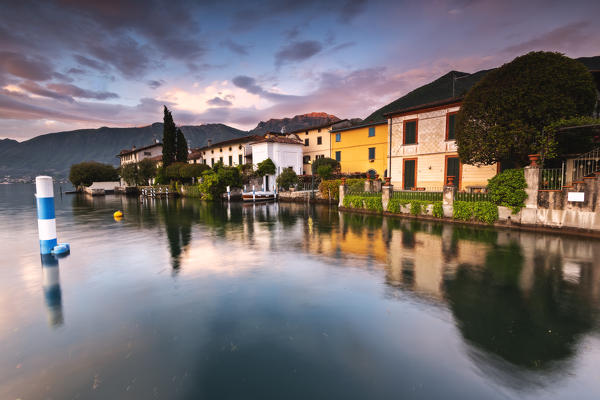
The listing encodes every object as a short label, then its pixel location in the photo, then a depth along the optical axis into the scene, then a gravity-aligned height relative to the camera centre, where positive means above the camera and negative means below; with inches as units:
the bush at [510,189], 563.5 -22.9
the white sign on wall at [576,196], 494.0 -34.3
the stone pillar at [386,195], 817.5 -43.9
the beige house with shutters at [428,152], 897.5 +96.7
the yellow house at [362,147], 1333.7 +166.7
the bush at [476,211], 605.0 -72.3
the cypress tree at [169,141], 2112.5 +323.9
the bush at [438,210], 690.7 -75.5
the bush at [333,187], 1009.4 -26.4
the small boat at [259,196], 1431.6 -71.7
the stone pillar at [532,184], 546.9 -12.7
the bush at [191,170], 1878.7 +85.2
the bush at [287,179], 1488.7 +13.2
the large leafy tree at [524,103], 539.8 +148.8
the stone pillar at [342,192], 987.1 -40.2
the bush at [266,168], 1558.8 +77.0
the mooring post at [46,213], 375.2 -38.3
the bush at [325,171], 1395.2 +48.0
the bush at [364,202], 847.6 -69.7
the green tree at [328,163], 1508.4 +95.3
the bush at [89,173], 2861.7 +117.5
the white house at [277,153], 1621.6 +167.4
